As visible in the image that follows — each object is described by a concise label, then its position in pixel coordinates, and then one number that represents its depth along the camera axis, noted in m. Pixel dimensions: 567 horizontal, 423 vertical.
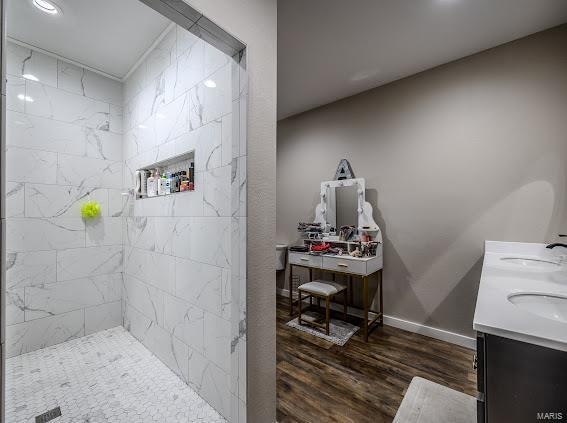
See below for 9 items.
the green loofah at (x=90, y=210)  2.54
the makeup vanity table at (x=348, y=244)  2.56
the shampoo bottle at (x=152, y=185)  2.23
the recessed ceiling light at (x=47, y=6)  1.77
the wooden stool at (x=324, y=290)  2.57
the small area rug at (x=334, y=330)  2.51
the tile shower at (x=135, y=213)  1.57
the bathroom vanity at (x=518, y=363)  0.73
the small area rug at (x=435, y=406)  1.56
